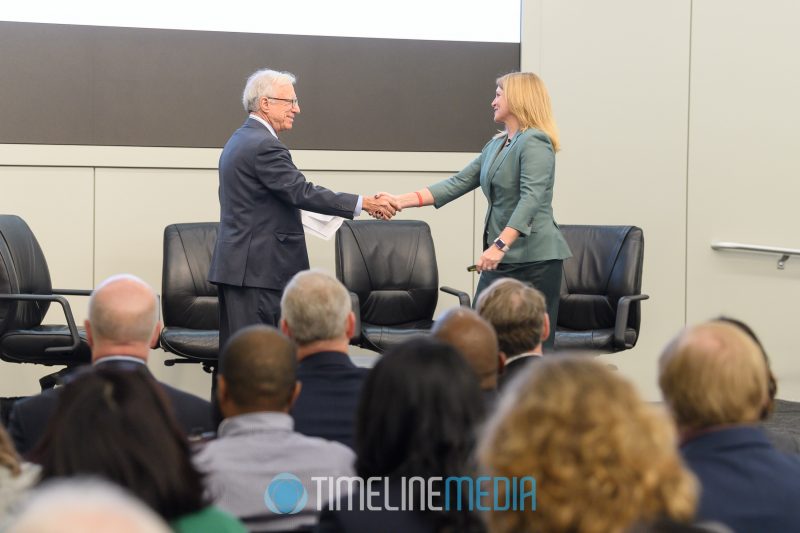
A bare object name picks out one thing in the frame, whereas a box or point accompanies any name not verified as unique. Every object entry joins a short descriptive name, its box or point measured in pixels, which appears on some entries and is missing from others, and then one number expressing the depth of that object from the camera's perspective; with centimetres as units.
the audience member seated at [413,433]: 333
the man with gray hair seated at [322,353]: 480
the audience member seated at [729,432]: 338
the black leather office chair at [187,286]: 1028
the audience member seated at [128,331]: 478
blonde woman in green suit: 865
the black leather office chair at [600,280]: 1062
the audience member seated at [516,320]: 594
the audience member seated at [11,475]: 309
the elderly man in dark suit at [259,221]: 882
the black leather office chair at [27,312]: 927
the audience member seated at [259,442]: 379
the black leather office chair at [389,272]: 1072
